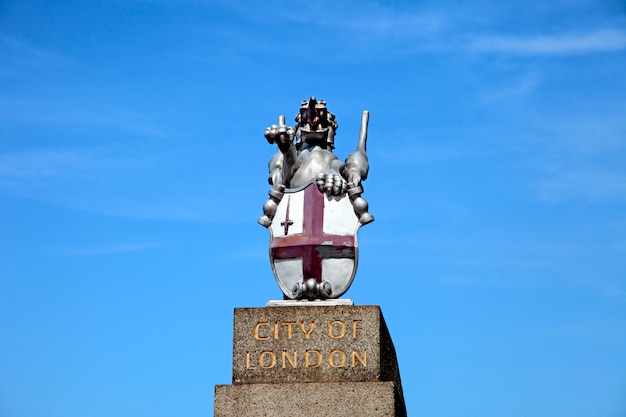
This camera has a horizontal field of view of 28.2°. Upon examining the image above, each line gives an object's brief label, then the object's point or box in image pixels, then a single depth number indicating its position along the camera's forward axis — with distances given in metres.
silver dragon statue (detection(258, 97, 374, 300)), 17.62
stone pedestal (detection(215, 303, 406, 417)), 16.56
